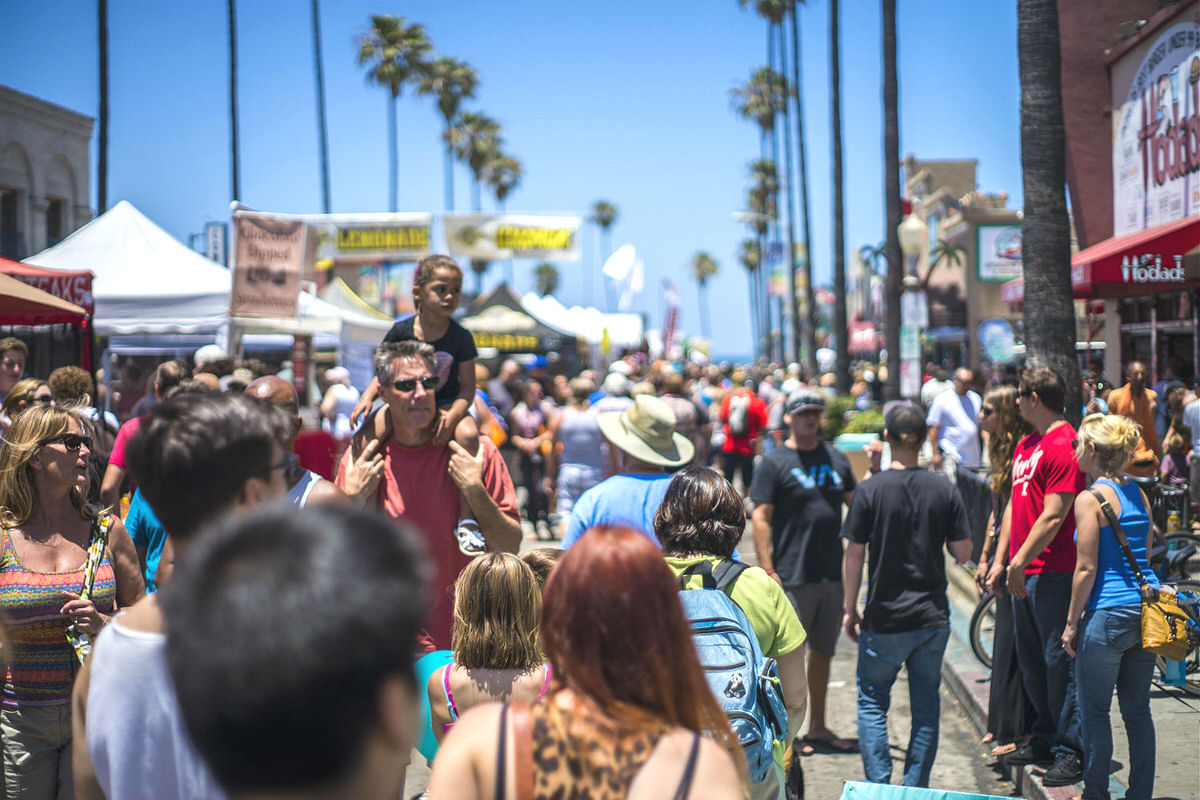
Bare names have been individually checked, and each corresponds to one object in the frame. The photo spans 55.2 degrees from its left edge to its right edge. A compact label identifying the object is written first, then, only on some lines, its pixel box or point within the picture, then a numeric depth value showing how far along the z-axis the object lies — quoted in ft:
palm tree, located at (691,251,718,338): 450.30
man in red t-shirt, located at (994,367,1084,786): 17.47
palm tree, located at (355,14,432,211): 155.22
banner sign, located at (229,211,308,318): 40.65
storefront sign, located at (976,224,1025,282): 109.81
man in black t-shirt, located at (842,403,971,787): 17.62
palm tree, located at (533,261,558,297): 392.06
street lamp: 53.42
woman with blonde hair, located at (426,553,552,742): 11.12
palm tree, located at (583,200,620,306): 361.92
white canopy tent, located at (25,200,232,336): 42.85
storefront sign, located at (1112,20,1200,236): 42.11
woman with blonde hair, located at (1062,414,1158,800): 16.17
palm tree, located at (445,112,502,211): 208.64
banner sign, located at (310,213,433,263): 67.87
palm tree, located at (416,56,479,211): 183.11
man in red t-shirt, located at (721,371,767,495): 51.11
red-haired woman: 6.49
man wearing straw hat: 15.85
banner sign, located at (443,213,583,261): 69.72
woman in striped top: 12.20
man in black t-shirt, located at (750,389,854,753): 20.99
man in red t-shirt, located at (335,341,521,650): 14.40
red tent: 29.94
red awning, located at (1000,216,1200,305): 37.65
